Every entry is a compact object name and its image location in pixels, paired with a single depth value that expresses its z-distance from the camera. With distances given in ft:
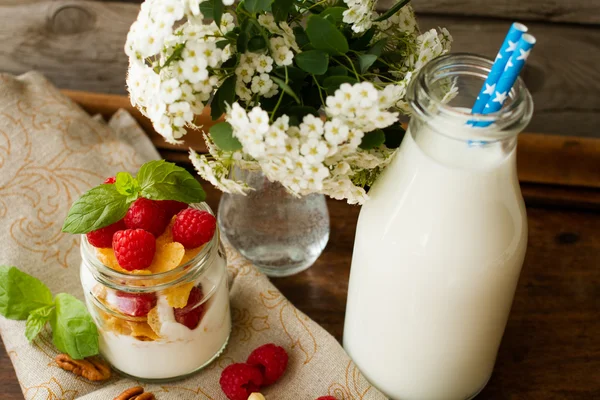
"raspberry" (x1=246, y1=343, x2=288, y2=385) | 2.62
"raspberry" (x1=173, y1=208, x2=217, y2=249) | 2.38
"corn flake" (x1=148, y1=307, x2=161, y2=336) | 2.42
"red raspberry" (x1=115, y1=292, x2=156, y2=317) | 2.39
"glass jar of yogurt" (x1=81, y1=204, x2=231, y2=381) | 2.38
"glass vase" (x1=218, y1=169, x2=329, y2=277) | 2.92
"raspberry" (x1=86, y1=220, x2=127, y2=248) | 2.39
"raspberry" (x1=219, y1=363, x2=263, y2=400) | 2.57
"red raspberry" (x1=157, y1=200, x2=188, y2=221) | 2.50
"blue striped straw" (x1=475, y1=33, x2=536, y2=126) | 1.79
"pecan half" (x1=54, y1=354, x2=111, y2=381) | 2.61
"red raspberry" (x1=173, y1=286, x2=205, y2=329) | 2.47
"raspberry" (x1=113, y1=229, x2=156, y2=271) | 2.25
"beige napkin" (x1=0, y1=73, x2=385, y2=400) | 2.62
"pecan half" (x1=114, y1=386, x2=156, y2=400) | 2.52
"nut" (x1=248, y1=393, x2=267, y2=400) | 2.48
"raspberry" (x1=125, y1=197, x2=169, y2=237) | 2.37
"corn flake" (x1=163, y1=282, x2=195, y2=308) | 2.40
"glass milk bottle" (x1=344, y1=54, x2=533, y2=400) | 2.06
